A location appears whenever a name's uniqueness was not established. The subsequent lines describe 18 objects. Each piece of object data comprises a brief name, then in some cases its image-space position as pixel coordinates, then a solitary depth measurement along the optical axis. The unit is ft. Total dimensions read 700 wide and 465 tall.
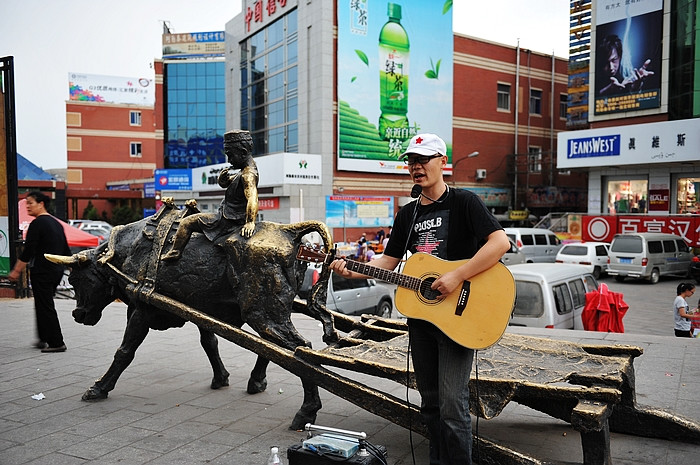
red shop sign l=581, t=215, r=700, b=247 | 70.90
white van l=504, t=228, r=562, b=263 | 71.67
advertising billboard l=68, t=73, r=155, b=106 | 187.62
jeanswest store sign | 75.77
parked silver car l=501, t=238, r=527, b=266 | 66.01
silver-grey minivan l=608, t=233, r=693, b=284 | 61.72
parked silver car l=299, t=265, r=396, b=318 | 34.53
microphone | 11.27
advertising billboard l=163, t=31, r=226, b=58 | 152.87
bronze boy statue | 15.98
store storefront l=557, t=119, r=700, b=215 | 77.05
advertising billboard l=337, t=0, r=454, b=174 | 89.86
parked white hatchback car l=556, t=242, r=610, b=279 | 64.80
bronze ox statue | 15.44
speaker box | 10.16
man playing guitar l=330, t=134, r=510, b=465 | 10.32
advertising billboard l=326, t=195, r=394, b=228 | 89.56
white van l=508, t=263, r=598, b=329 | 26.66
